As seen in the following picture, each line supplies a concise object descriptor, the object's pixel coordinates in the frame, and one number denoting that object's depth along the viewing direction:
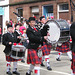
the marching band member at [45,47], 8.02
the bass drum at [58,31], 8.38
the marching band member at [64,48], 9.33
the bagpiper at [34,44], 6.34
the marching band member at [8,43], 7.07
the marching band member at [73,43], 5.36
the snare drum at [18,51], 6.82
